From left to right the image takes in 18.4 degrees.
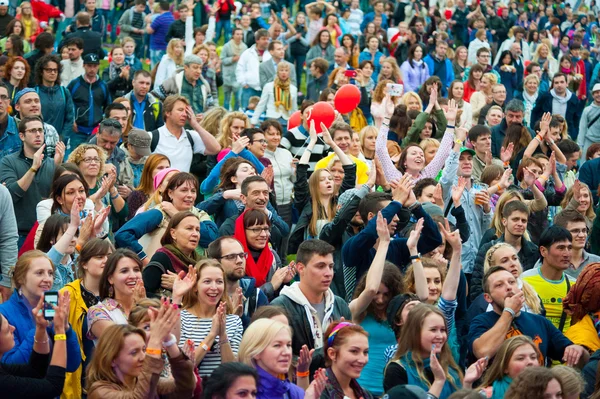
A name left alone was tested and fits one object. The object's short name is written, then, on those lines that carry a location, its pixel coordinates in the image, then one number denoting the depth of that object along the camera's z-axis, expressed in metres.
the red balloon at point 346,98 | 22.47
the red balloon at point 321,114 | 20.08
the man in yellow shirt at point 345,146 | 19.10
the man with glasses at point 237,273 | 12.83
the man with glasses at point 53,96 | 21.87
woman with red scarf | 14.46
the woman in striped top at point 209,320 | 11.26
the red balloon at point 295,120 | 22.13
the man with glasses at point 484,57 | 32.43
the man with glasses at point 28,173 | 16.71
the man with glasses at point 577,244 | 15.38
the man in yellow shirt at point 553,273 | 14.26
